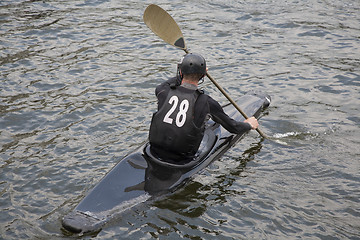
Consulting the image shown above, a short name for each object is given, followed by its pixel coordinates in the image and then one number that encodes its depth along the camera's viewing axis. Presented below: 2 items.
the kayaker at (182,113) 11.11
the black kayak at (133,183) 9.94
